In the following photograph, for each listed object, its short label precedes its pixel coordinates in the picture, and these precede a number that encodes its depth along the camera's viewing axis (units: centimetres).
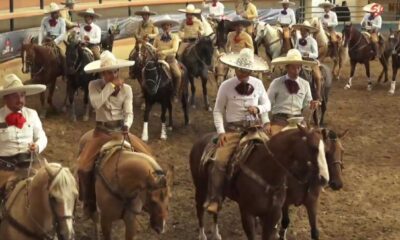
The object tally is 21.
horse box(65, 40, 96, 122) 1480
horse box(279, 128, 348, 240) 763
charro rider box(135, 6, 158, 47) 1578
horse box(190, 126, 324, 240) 663
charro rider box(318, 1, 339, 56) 2055
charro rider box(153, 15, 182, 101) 1393
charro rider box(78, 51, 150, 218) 752
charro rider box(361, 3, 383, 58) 1975
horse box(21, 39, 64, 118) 1476
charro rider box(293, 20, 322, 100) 1511
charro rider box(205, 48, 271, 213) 746
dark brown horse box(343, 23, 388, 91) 1927
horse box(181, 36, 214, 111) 1528
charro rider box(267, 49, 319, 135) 852
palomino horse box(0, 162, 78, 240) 515
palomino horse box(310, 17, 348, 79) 1989
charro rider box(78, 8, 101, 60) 1555
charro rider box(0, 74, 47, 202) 643
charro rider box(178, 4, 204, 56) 1625
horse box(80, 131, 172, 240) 616
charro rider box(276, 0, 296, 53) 1978
